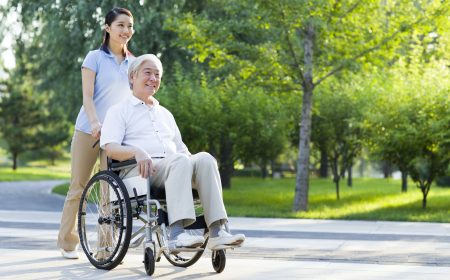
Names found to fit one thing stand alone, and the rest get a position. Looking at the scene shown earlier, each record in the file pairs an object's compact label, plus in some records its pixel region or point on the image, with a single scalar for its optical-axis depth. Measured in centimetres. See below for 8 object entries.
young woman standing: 601
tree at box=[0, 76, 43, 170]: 4212
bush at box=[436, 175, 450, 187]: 3036
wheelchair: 508
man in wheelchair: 491
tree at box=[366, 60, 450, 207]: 1356
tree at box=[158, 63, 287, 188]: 1605
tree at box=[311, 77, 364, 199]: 1761
